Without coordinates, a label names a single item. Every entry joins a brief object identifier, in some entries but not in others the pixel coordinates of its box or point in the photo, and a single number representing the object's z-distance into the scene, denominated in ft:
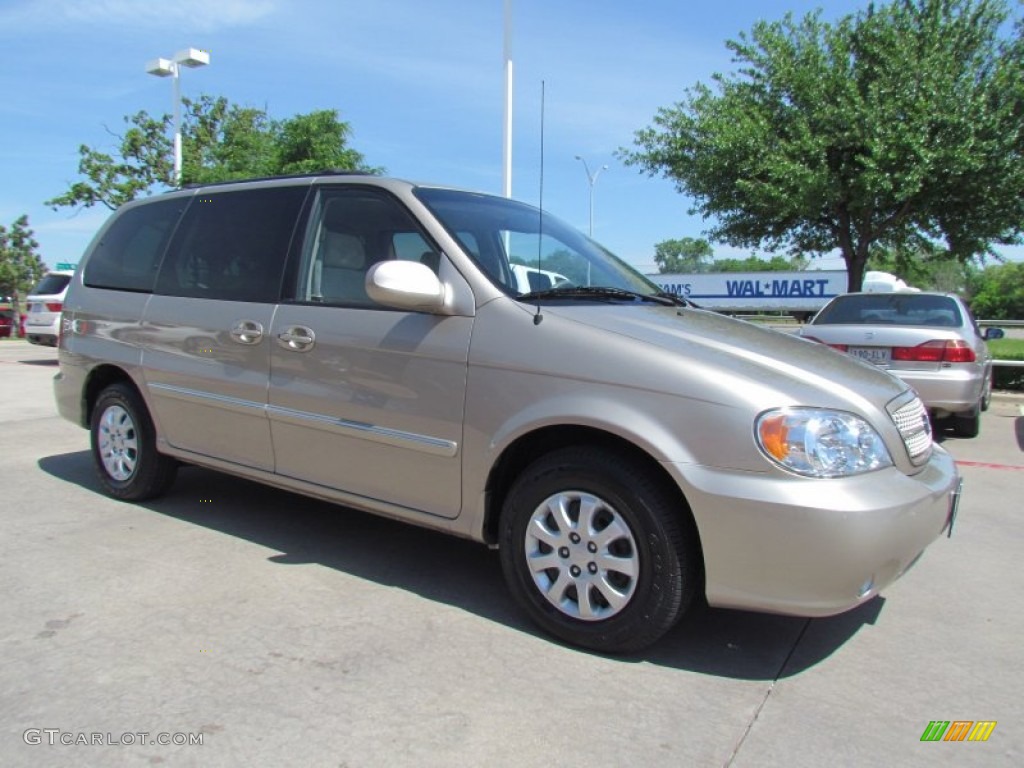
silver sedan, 22.72
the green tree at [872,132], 41.11
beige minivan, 8.71
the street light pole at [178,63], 68.18
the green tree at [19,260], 122.93
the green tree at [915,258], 53.62
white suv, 46.32
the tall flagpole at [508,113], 37.93
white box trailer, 87.76
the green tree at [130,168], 93.97
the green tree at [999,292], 225.76
